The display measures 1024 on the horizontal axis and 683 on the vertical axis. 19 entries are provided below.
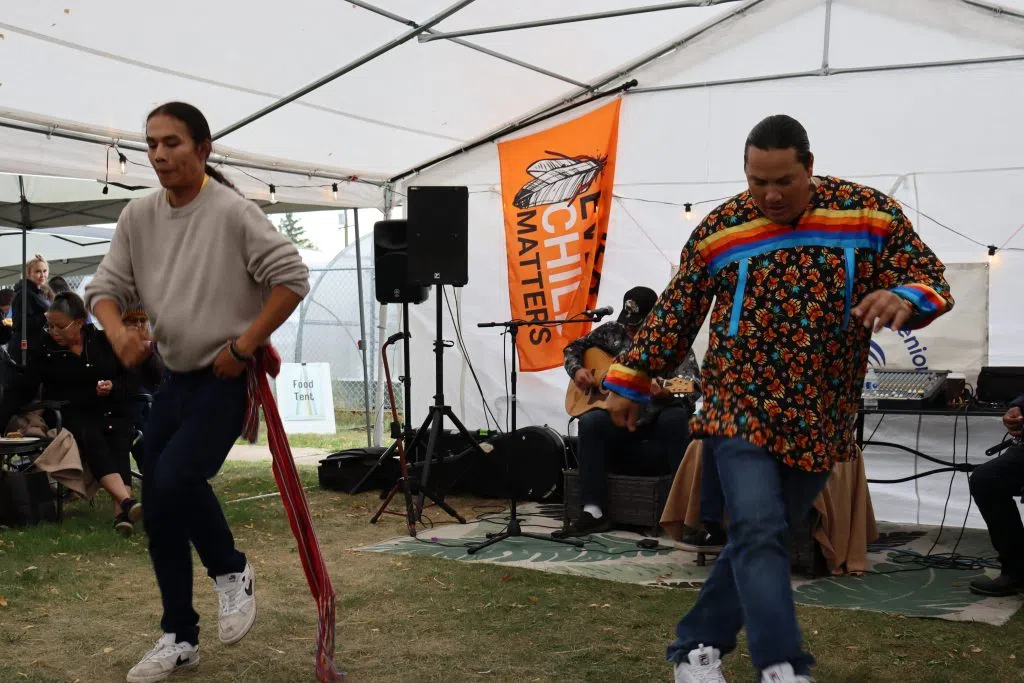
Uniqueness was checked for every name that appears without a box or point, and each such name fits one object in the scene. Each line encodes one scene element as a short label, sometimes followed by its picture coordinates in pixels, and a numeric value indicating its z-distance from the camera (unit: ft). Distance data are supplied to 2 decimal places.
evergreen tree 150.20
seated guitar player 18.92
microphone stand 17.72
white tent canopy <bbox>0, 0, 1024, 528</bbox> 18.99
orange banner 23.57
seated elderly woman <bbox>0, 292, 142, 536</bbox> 19.40
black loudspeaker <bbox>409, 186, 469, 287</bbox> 19.74
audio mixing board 17.06
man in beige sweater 8.82
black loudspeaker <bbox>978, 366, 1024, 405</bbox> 16.75
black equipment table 16.39
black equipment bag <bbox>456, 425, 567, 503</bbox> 22.09
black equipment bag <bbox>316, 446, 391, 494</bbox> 24.04
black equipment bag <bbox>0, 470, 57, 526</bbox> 18.63
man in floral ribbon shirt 7.47
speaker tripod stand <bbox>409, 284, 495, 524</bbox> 19.69
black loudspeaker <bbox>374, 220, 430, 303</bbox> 21.42
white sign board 41.52
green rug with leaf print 13.61
